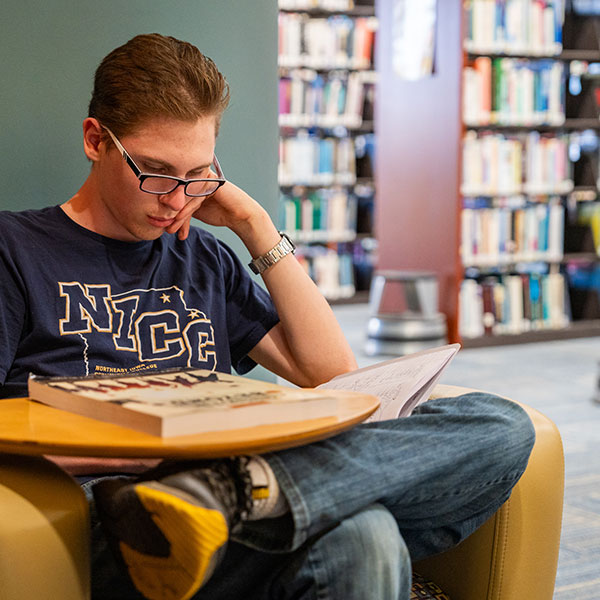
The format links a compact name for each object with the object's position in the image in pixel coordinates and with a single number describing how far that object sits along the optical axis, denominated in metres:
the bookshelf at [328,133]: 5.83
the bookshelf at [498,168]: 4.64
